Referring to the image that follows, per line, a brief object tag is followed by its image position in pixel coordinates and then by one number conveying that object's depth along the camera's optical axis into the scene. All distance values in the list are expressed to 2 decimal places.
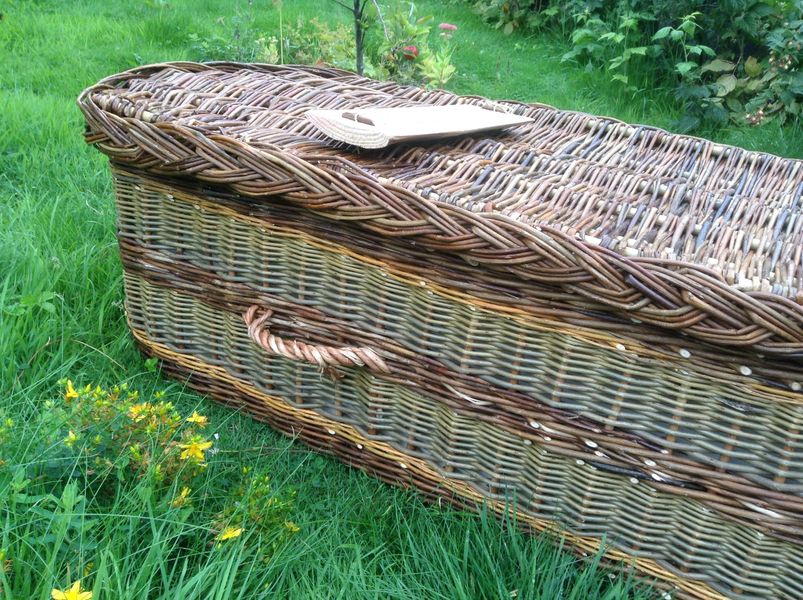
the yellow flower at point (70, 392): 1.50
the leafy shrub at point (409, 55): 4.00
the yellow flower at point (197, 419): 1.53
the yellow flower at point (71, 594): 1.04
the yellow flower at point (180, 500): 1.41
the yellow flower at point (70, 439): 1.40
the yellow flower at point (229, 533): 1.32
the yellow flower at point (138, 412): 1.50
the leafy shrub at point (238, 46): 3.96
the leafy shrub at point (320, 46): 4.06
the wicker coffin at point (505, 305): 1.27
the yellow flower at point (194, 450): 1.46
